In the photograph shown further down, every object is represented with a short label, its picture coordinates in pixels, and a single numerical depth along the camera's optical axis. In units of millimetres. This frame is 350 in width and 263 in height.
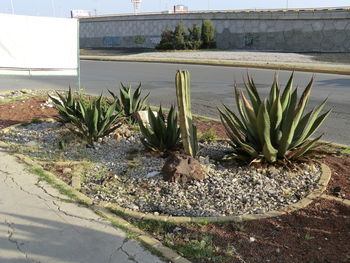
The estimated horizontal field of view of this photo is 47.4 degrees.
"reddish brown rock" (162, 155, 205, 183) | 4551
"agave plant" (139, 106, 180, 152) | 5551
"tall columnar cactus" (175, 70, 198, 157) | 4801
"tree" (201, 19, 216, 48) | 35238
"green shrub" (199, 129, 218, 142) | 6125
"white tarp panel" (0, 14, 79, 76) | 9023
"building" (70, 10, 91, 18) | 79850
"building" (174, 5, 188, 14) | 58031
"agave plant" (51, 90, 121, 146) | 6172
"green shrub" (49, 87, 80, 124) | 6702
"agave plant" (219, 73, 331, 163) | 4777
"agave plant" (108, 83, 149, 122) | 7273
